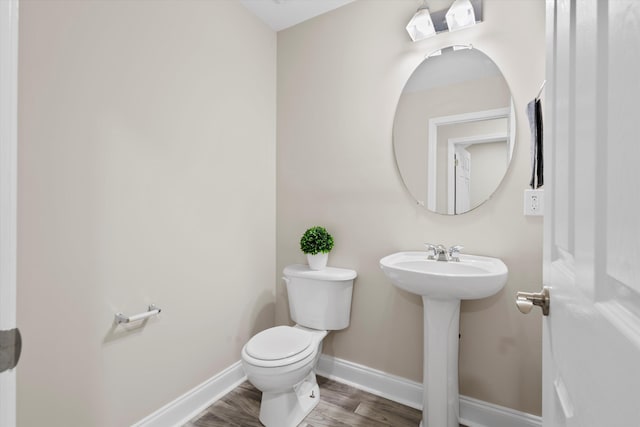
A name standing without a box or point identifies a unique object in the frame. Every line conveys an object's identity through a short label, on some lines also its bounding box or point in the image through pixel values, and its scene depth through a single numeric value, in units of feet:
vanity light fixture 5.29
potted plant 6.46
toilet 4.85
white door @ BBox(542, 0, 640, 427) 0.92
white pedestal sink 4.76
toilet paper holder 4.49
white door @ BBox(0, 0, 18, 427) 1.76
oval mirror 5.29
